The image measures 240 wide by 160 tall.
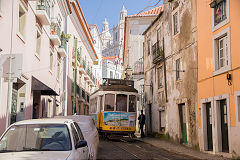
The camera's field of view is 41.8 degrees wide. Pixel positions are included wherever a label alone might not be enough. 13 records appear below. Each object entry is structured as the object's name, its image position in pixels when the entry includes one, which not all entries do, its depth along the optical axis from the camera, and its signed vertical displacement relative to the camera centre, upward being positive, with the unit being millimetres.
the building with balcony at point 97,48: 53684 +10938
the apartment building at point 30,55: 10662 +2426
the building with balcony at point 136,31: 35781 +9203
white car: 5266 -620
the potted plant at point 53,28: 18859 +4844
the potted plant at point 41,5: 15676 +5149
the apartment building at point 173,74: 15469 +2050
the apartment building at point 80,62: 28711 +4881
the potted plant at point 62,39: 22422 +4985
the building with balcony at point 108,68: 75938 +9832
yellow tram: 17938 -50
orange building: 11266 +1277
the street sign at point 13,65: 6988 +975
